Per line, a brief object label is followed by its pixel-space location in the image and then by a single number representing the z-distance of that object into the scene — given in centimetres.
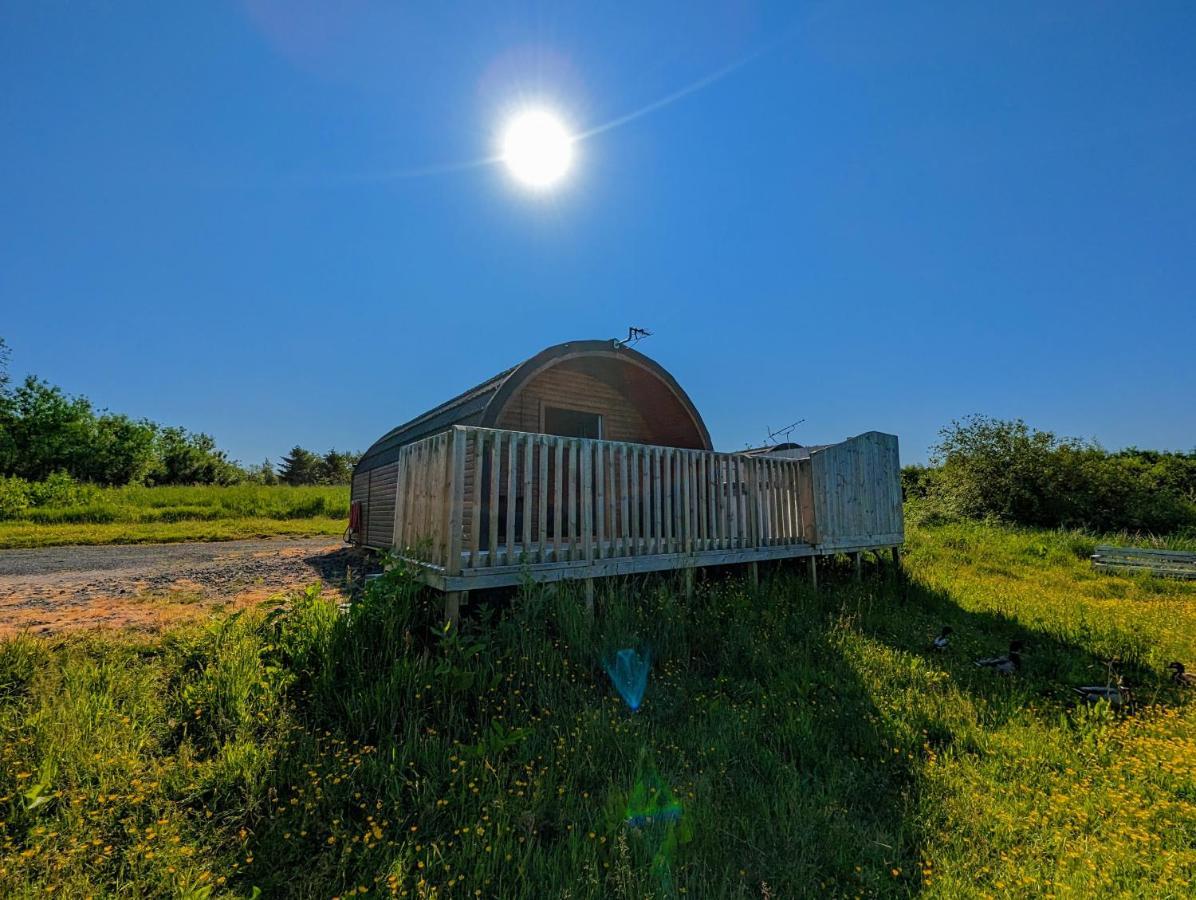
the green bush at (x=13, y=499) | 1652
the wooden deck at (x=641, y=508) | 484
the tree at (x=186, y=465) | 3618
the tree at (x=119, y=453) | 2861
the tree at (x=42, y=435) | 2534
